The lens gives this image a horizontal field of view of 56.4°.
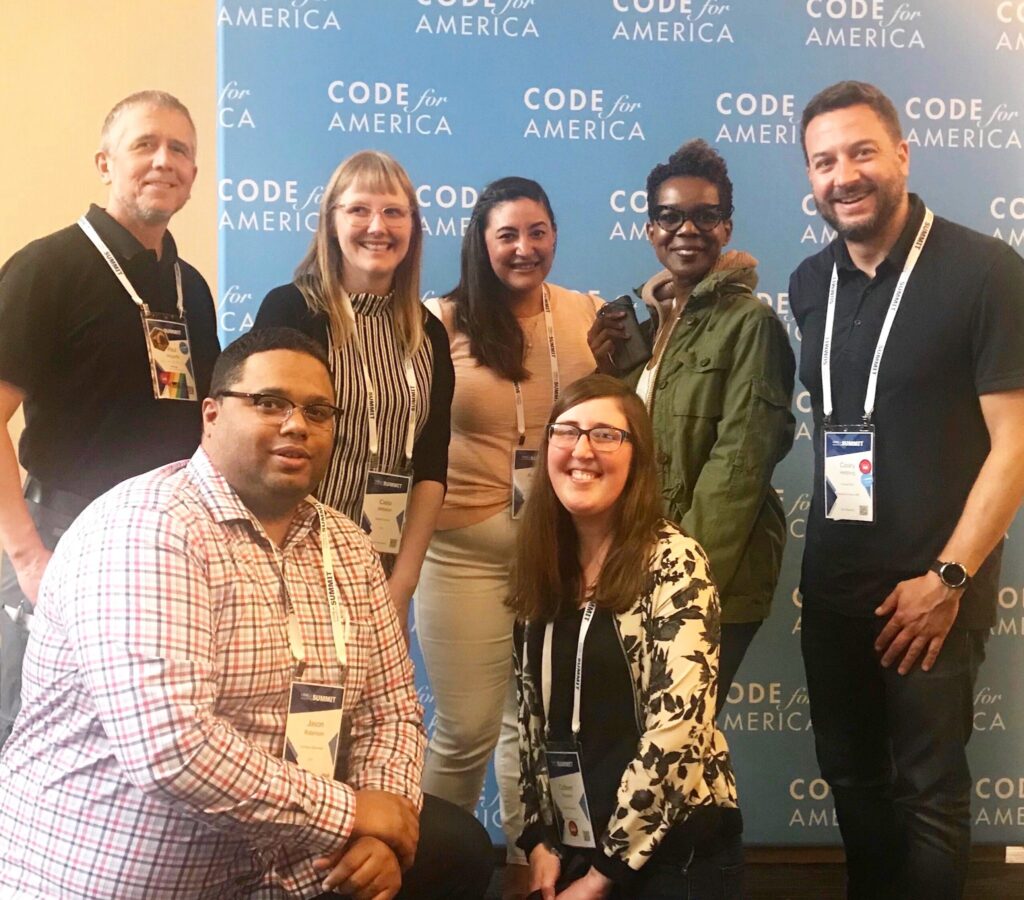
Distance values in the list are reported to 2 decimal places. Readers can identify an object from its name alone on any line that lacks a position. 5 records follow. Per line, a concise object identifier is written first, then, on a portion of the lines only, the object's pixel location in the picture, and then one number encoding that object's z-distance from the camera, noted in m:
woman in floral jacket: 1.89
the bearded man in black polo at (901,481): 2.26
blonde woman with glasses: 2.41
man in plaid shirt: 1.62
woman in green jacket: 2.40
